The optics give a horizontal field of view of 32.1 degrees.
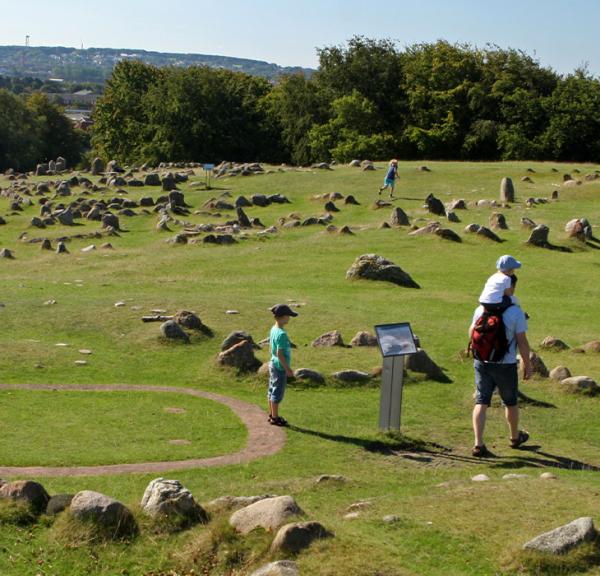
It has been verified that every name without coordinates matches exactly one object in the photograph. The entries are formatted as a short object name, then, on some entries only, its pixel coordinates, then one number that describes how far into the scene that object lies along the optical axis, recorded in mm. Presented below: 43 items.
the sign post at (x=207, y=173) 55656
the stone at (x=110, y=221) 45134
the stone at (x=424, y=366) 20906
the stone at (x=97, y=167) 71188
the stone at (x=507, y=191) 48250
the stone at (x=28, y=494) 11766
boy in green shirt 17641
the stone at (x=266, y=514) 10711
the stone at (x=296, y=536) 10180
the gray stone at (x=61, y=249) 39256
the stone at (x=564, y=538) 9938
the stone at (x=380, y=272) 31623
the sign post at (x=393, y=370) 16969
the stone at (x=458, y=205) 46312
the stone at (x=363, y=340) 23219
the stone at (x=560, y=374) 20281
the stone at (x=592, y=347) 23031
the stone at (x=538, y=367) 20656
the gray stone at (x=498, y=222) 40781
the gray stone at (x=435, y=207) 44969
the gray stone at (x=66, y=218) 47000
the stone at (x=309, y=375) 20531
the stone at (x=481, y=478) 13794
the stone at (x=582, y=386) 19609
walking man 15703
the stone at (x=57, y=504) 11628
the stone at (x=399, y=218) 41938
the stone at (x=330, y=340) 23188
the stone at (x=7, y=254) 38812
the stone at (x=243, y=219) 44562
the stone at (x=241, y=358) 21250
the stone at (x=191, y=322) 24141
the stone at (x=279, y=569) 9766
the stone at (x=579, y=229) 39344
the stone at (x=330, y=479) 13945
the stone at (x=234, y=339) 22203
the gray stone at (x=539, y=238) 38094
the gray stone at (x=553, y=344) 23312
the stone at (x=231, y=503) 11523
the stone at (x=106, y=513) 11117
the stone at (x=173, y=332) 23531
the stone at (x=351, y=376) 20594
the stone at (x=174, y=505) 11344
